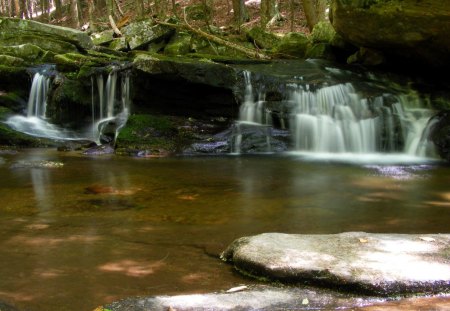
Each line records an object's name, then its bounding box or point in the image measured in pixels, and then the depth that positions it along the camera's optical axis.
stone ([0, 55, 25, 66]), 14.26
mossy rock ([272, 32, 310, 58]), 15.60
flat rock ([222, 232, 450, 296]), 2.80
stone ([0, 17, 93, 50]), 17.17
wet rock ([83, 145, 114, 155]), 10.34
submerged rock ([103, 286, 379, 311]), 2.61
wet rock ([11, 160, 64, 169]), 8.52
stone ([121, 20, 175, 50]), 17.73
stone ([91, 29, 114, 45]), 19.12
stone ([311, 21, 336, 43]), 14.56
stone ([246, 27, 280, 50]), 17.66
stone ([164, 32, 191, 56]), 17.00
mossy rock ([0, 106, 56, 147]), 11.67
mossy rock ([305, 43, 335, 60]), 14.55
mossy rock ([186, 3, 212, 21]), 25.85
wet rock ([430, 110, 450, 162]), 9.40
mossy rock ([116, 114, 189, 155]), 10.47
